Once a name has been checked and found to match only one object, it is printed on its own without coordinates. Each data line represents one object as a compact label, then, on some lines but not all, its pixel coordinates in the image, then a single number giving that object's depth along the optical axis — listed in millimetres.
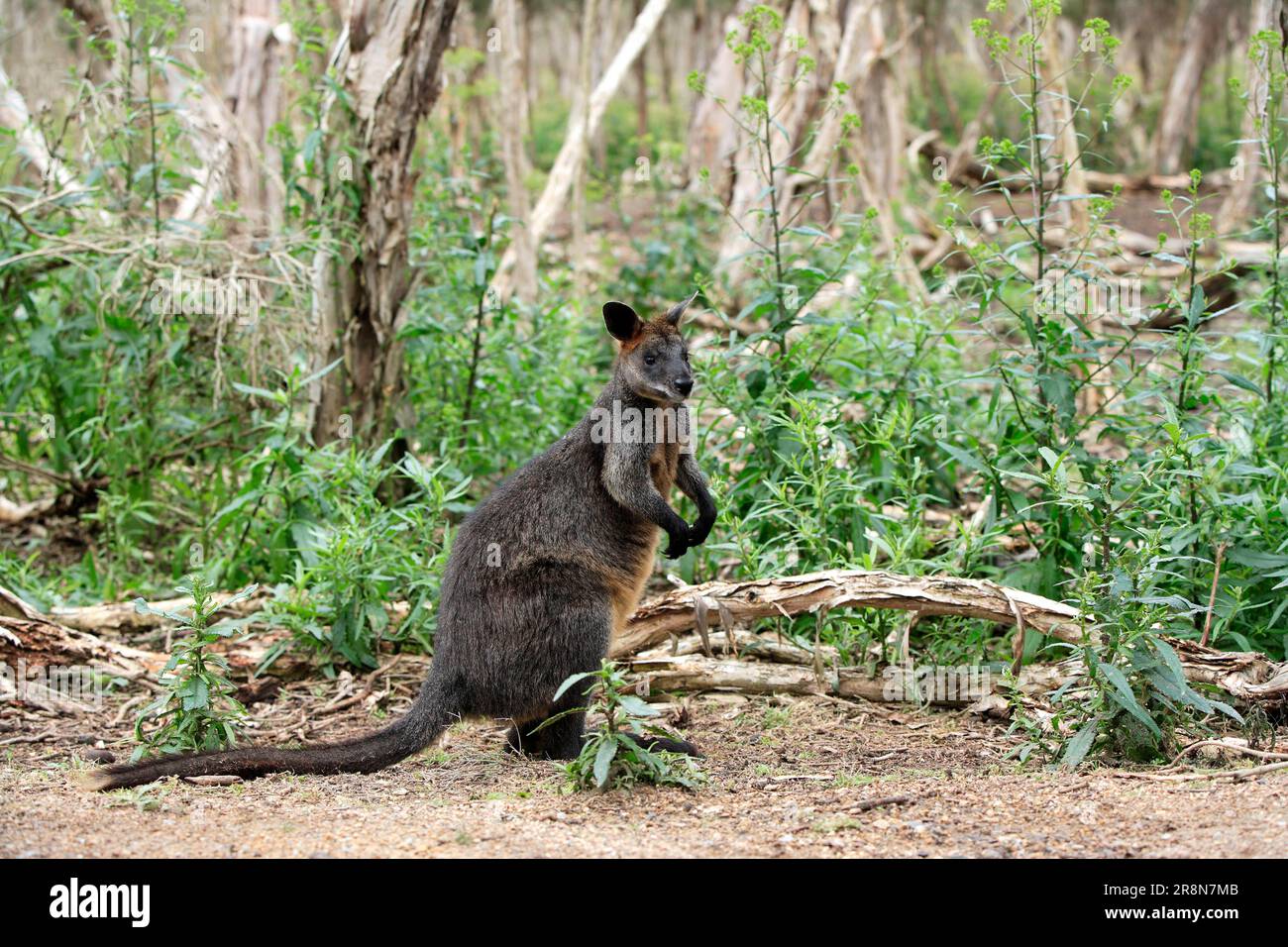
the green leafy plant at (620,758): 4102
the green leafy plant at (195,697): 4725
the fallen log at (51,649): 5602
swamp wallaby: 4777
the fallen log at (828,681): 5449
